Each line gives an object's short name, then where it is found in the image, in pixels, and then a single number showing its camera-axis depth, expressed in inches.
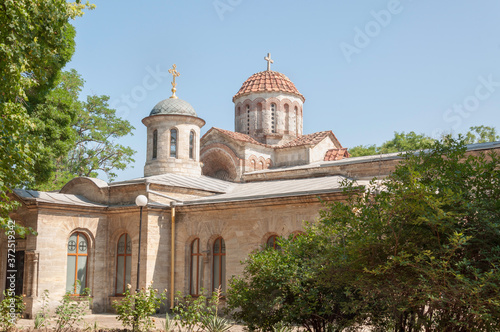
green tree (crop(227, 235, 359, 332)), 290.7
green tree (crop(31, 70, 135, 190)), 1132.5
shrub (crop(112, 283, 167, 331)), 372.5
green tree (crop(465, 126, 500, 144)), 1424.7
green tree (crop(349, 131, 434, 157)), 1467.8
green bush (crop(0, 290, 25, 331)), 369.4
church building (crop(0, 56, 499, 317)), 553.6
